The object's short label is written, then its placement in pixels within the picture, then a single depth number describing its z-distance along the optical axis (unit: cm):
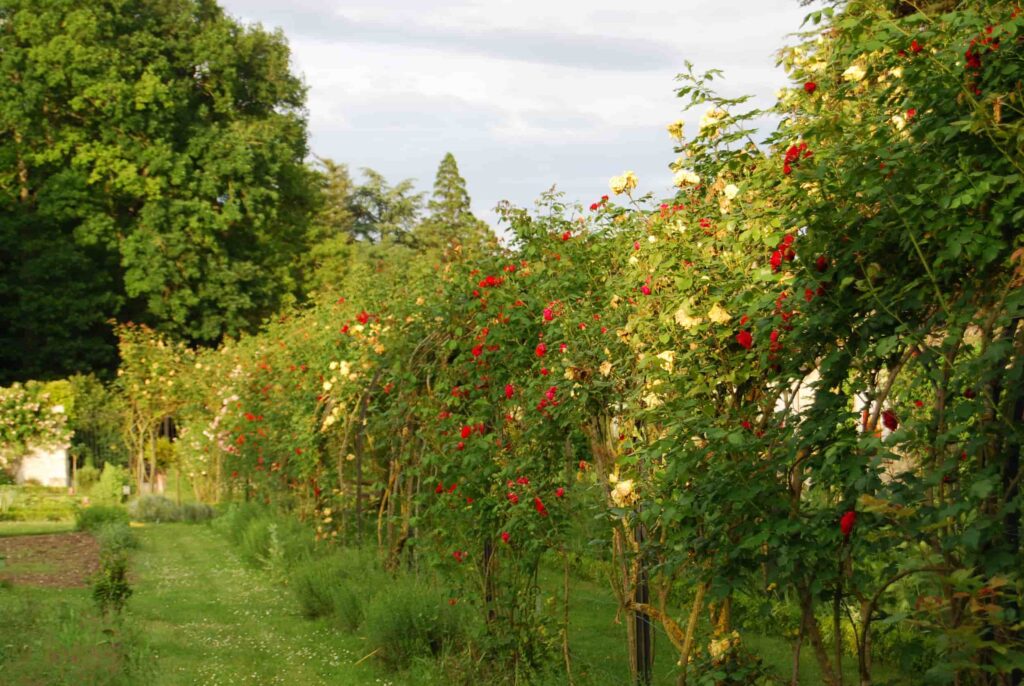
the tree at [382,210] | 4734
